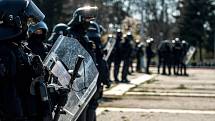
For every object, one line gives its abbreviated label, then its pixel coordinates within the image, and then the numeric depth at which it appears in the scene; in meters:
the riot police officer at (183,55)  28.48
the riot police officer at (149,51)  28.53
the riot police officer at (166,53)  28.20
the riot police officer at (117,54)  20.53
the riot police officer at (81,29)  7.31
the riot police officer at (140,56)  30.59
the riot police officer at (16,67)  4.27
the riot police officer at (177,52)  27.94
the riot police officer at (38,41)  6.79
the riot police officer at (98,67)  7.88
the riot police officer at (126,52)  21.73
